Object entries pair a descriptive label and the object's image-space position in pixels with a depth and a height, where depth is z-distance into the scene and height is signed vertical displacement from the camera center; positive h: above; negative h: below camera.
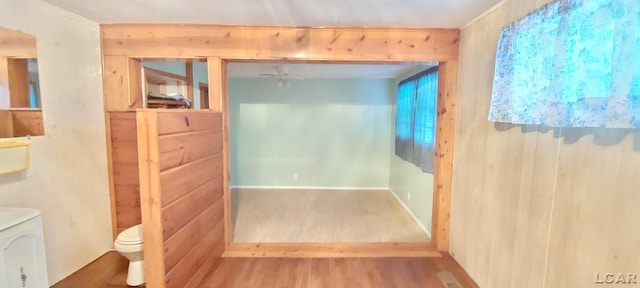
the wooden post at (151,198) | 1.69 -0.51
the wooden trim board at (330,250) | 2.74 -1.34
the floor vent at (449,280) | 2.25 -1.34
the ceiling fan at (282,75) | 4.19 +0.73
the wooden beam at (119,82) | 2.61 +0.34
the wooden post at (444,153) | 2.65 -0.33
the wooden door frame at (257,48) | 2.58 +0.67
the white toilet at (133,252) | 2.13 -1.04
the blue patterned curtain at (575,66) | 1.09 +0.26
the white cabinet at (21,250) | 1.51 -0.77
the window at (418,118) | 3.22 +0.02
